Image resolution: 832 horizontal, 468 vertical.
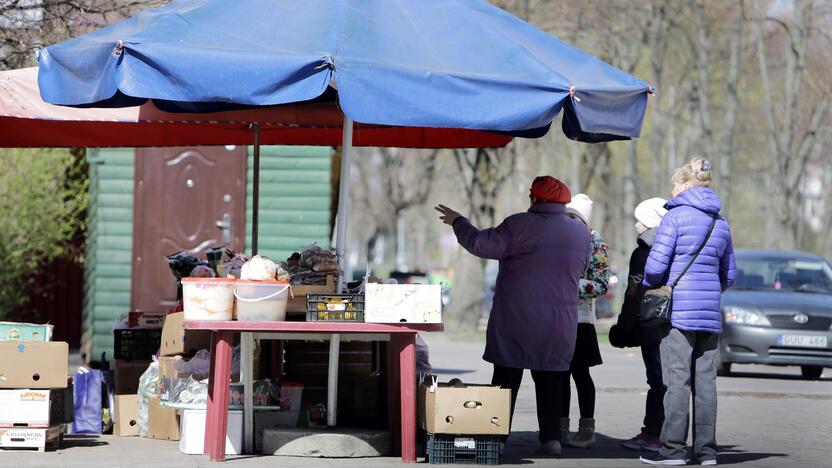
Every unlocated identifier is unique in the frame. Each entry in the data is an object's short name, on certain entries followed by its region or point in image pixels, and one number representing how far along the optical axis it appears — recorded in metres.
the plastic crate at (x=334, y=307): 16.28
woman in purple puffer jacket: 17.19
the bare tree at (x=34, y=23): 22.12
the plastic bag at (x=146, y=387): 19.23
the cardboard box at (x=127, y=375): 20.08
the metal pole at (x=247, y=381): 17.17
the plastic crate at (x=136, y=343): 20.34
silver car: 33.37
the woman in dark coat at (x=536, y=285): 17.45
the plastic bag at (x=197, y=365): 18.23
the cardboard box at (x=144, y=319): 20.80
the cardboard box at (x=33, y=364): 17.33
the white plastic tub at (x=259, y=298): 16.11
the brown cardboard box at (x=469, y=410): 16.56
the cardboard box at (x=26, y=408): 17.30
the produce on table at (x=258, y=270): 16.31
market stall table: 15.94
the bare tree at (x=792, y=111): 62.69
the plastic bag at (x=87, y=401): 19.77
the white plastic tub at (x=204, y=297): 16.02
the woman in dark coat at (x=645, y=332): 18.80
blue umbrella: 15.02
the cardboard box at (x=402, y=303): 16.16
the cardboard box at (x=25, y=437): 17.39
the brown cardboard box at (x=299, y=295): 17.05
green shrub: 35.59
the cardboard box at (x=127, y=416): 19.64
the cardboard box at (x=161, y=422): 19.19
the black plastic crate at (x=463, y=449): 16.66
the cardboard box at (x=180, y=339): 18.53
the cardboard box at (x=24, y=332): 17.87
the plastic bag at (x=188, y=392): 17.62
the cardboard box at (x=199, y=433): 17.30
